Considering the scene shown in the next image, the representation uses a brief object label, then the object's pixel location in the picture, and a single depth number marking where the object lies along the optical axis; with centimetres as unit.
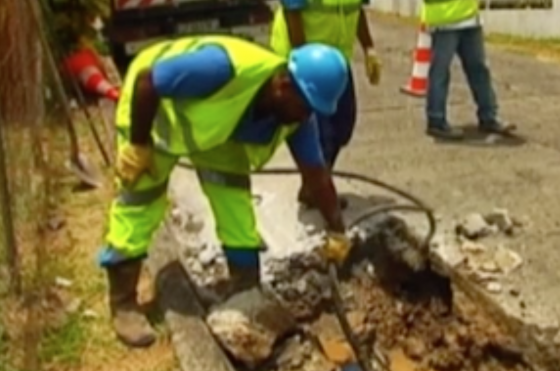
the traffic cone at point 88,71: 1304
